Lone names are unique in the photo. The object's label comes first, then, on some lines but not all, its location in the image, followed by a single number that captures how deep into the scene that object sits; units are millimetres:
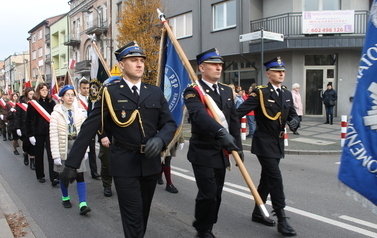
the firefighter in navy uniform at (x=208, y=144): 3727
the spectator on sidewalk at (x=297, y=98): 13198
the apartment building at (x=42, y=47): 52812
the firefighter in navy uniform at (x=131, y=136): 3088
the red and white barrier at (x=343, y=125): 10337
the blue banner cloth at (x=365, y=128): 2164
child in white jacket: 5234
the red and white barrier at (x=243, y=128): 12258
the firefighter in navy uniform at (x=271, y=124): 4182
